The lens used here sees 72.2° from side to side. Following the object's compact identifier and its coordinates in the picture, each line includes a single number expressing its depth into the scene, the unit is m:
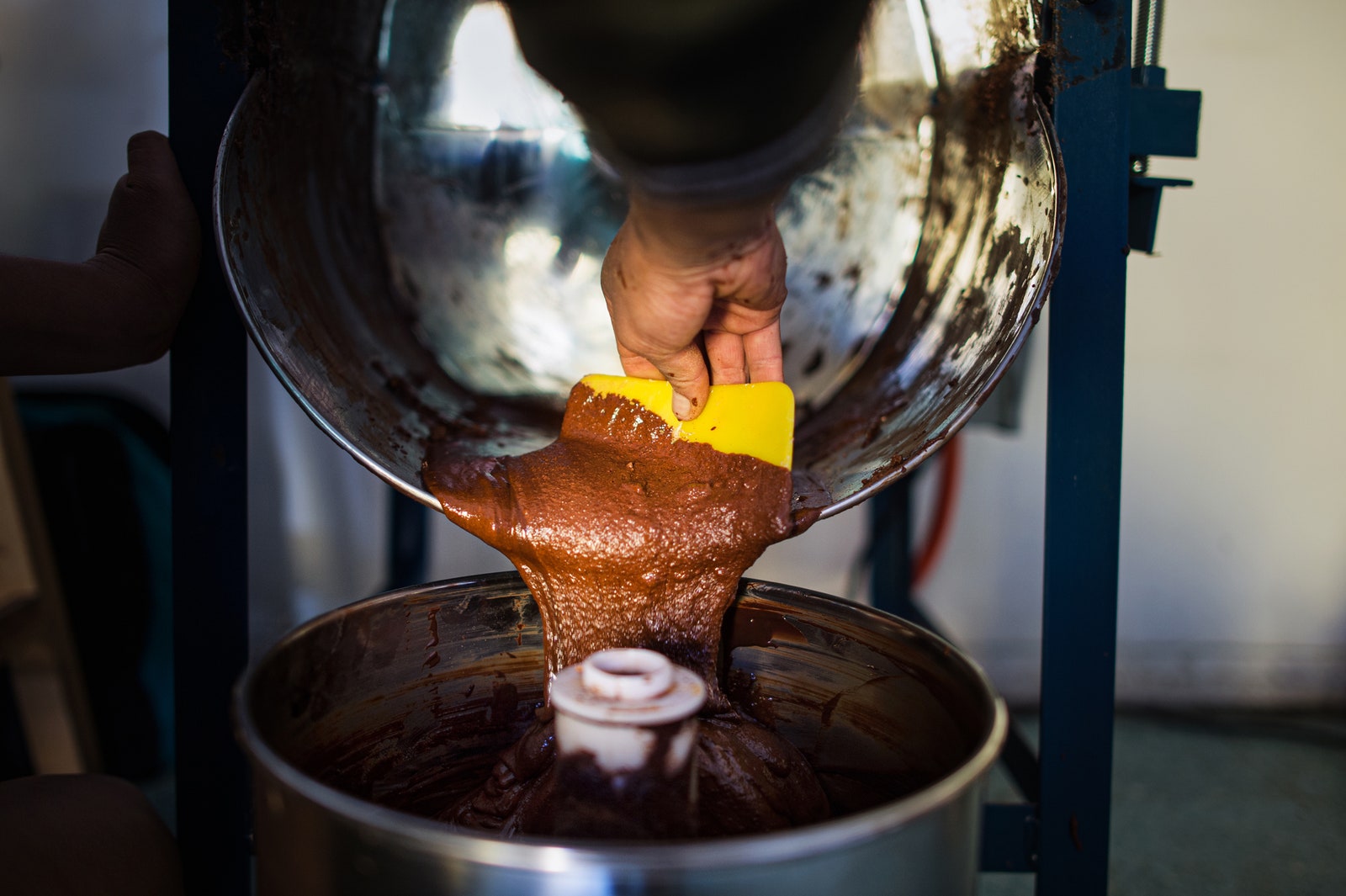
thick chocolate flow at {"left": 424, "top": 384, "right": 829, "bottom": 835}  0.74
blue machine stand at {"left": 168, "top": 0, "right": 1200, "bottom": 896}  0.81
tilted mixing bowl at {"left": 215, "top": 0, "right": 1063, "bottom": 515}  0.82
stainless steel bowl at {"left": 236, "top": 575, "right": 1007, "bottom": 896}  0.43
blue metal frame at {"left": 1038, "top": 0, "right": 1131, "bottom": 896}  0.81
